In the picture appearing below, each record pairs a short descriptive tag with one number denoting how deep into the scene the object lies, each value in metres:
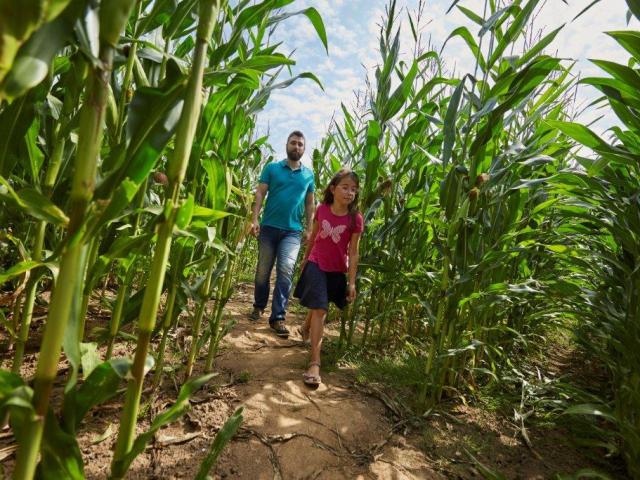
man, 3.25
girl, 2.41
